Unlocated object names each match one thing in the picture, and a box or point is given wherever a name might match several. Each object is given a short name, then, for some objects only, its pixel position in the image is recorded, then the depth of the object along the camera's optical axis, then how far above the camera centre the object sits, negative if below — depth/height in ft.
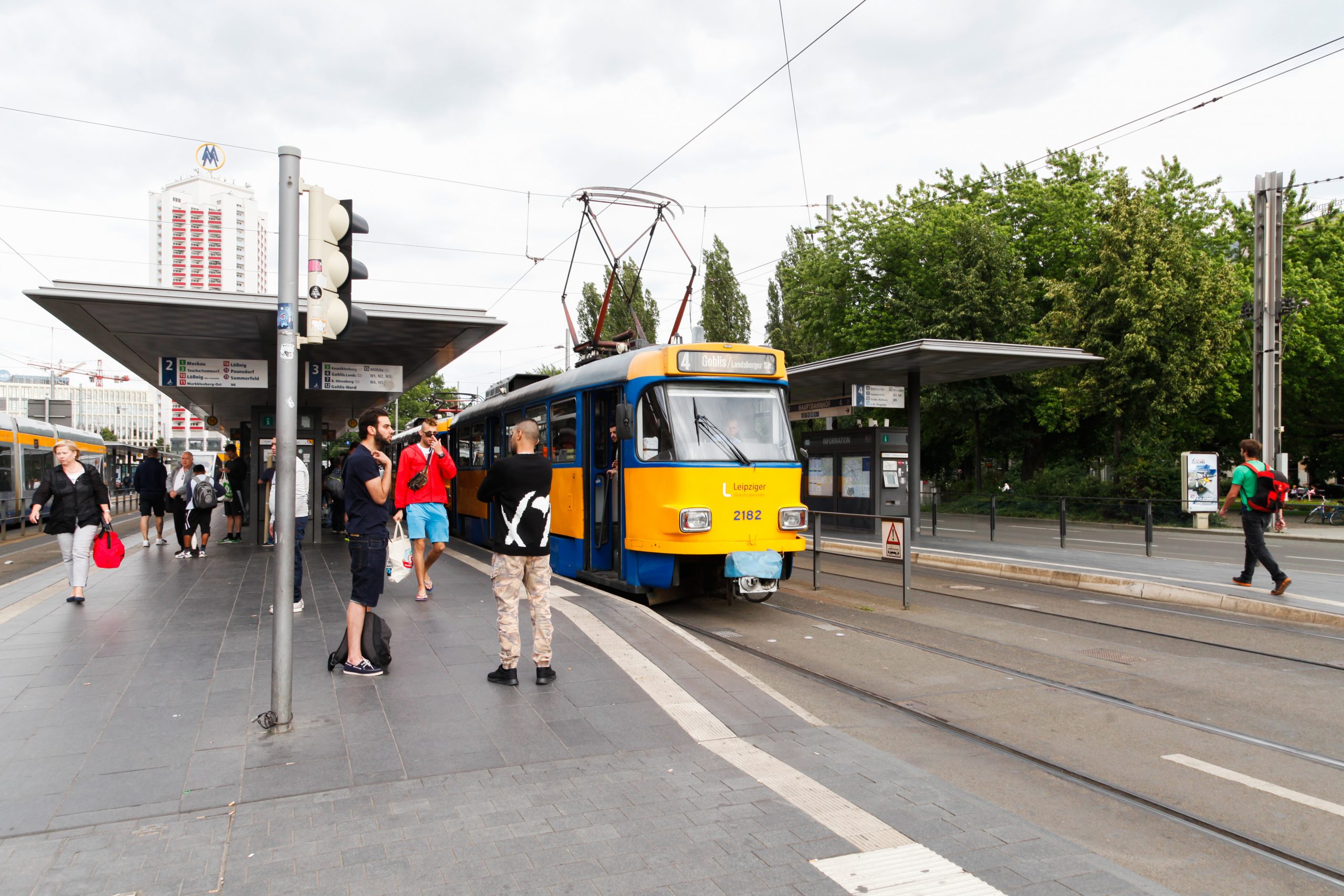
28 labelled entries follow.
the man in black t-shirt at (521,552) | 19.77 -1.90
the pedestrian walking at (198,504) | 44.57 -1.82
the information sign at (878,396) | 63.16 +4.97
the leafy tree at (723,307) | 153.99 +27.81
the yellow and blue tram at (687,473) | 30.94 -0.26
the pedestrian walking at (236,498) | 53.67 -1.90
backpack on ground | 20.45 -4.09
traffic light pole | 16.39 +0.47
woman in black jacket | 30.45 -1.46
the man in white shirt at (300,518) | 28.04 -1.61
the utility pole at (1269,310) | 73.10 +12.85
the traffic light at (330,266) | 16.87 +3.87
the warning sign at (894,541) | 37.09 -3.17
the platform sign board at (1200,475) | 76.95 -0.90
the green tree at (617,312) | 143.02 +26.94
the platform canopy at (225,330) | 36.29 +6.66
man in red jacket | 29.84 -1.02
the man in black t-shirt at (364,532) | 20.29 -1.49
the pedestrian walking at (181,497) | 45.34 -1.46
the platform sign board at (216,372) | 47.50 +5.13
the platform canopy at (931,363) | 54.60 +6.83
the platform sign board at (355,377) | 51.13 +5.20
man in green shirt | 35.99 -2.11
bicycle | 87.51 -4.92
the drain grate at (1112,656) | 26.32 -5.74
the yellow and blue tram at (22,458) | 81.00 +0.94
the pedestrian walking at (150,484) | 49.16 -0.92
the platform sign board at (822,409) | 68.23 +4.47
